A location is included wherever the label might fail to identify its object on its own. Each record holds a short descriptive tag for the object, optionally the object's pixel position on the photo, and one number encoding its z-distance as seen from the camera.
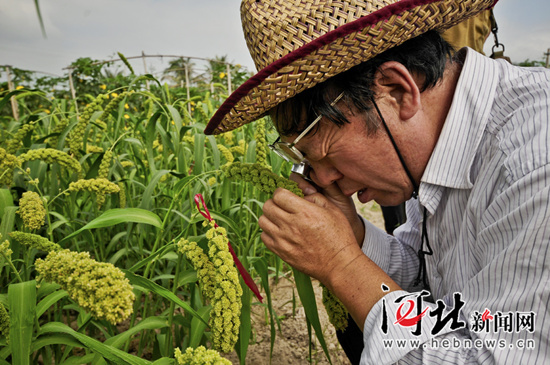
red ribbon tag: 0.44
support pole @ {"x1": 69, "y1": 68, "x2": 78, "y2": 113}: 6.04
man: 0.40
